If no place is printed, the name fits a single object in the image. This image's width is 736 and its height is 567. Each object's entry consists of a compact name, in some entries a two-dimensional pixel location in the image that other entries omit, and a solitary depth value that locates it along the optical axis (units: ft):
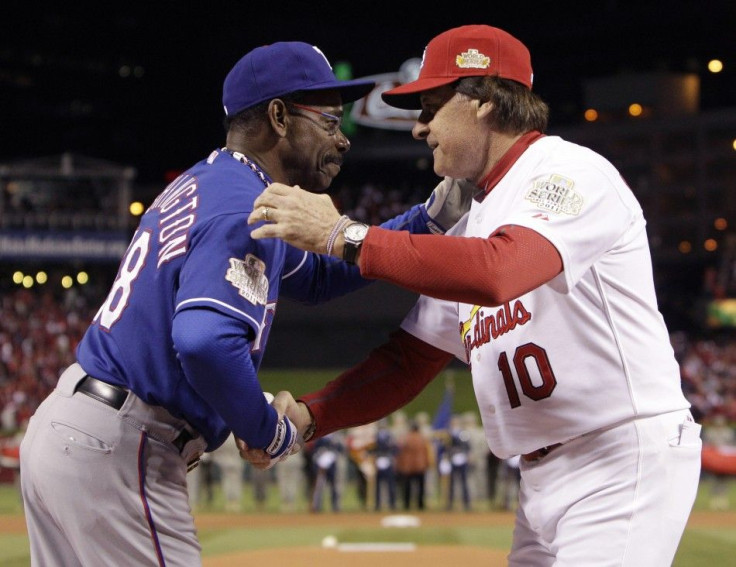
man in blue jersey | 16.03
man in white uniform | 14.85
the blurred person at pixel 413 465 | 96.17
